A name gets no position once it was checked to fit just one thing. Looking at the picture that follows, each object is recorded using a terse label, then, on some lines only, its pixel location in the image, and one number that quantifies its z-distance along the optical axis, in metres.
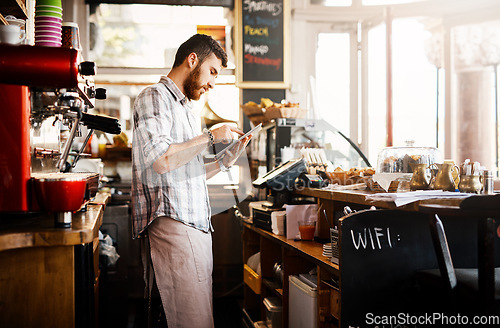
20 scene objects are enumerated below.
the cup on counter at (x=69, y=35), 2.27
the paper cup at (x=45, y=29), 2.02
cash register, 3.06
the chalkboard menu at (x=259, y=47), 5.00
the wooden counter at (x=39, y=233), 1.37
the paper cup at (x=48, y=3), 2.09
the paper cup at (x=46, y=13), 2.05
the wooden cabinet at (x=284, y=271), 2.26
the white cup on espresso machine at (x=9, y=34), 1.63
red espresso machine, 1.49
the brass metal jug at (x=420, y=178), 2.04
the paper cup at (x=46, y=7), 2.08
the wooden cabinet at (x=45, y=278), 1.44
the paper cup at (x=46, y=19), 2.03
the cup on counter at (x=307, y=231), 2.74
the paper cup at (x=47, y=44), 2.00
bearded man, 1.98
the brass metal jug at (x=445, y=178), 1.97
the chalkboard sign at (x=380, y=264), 1.93
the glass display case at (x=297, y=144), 3.67
